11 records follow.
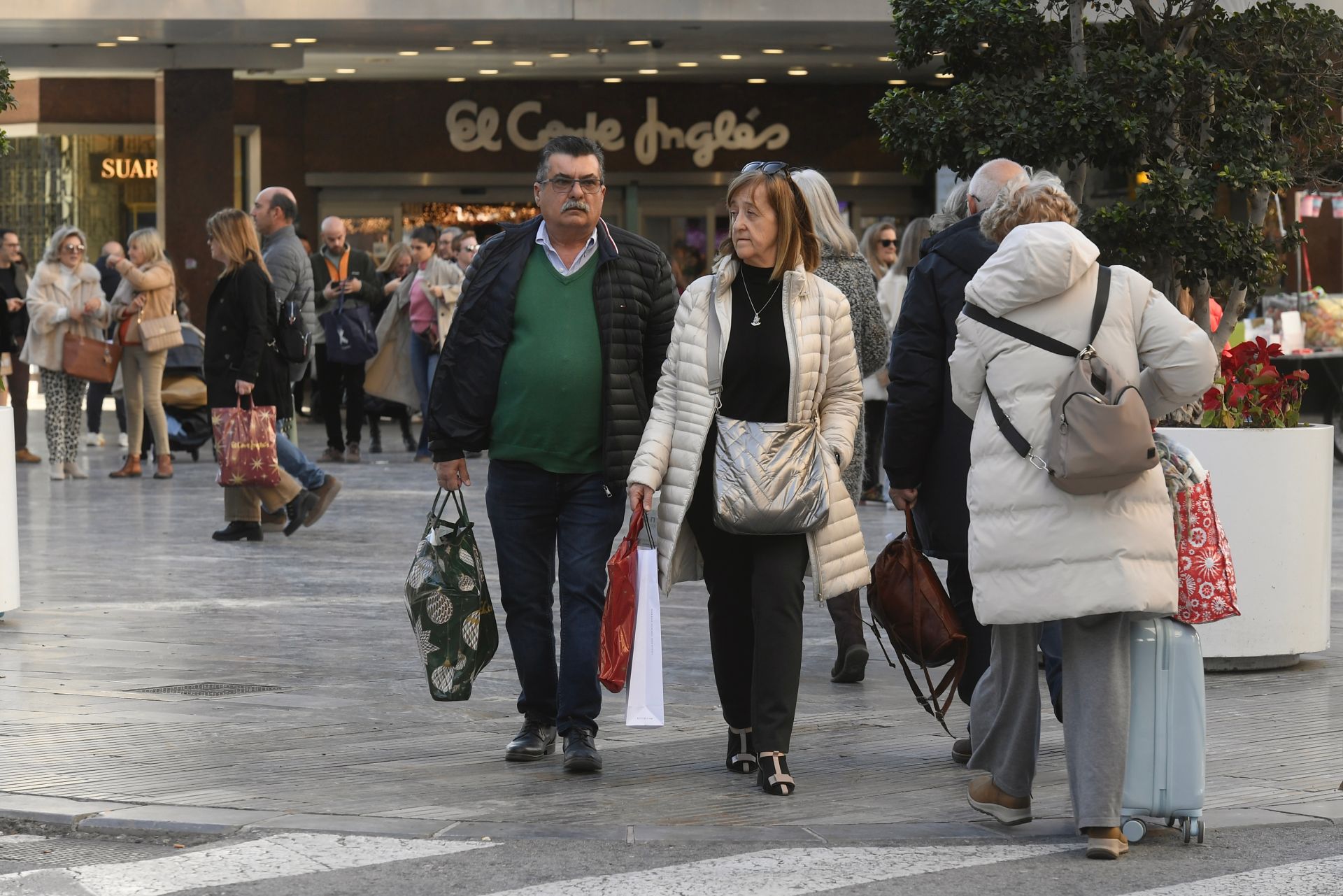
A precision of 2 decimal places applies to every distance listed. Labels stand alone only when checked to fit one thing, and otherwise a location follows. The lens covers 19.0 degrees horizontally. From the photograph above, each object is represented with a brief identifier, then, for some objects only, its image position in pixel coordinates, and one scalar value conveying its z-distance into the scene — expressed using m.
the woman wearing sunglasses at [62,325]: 32.58
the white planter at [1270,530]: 15.72
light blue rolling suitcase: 10.77
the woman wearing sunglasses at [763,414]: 12.02
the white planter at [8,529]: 18.20
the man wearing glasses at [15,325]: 33.85
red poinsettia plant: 15.71
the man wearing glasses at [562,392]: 12.58
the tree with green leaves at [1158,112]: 16.66
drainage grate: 15.17
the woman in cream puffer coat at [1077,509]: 10.50
